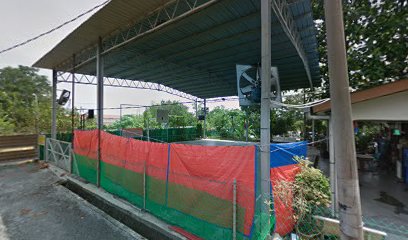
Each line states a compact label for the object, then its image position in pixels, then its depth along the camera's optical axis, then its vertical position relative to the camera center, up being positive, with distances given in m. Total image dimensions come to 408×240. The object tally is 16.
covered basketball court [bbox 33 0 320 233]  5.95 +3.29
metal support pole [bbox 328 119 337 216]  4.54 -1.22
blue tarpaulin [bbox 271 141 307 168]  4.02 -0.59
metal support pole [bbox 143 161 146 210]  5.10 -1.43
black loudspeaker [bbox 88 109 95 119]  11.24 +0.54
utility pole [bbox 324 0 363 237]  1.87 -0.06
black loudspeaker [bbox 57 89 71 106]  12.02 +1.51
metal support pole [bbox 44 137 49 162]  11.58 -1.34
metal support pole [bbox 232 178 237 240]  3.50 -1.38
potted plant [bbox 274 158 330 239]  3.89 -1.36
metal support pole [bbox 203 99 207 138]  20.27 -0.62
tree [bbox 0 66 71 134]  16.17 +1.34
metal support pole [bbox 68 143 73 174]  9.13 -1.35
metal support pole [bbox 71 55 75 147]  11.14 +1.77
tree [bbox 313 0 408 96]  9.82 +3.77
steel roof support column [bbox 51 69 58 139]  12.34 +1.49
